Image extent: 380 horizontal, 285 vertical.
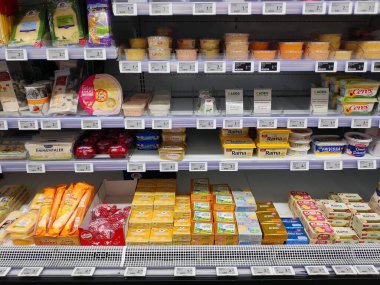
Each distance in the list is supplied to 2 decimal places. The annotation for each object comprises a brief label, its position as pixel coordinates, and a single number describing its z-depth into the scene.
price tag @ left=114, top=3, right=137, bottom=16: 1.86
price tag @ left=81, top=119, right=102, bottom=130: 2.12
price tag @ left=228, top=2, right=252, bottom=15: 1.86
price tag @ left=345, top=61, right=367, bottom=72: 2.01
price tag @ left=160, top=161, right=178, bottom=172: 2.24
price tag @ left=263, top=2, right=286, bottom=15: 1.87
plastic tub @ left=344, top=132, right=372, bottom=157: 2.28
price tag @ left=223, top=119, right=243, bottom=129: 2.15
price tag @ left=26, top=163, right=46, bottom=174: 2.24
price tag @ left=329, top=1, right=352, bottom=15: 1.88
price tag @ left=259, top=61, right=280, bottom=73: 2.00
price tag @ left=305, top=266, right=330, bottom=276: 1.74
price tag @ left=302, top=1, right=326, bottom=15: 1.87
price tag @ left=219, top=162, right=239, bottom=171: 2.24
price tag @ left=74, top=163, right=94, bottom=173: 2.24
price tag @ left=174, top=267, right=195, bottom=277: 1.75
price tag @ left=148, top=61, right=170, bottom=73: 2.01
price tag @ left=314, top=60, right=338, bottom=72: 2.01
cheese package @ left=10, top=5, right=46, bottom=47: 2.05
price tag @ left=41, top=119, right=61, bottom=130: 2.12
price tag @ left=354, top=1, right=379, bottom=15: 1.88
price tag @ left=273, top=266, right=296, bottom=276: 1.75
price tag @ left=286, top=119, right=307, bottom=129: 2.15
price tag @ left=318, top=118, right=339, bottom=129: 2.15
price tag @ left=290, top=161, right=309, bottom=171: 2.25
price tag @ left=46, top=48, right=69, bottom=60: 1.95
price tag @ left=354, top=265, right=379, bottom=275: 1.75
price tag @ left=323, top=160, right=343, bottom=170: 2.25
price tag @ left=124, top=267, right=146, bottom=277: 1.75
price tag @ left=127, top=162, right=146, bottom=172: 2.24
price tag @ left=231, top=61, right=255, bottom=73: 2.00
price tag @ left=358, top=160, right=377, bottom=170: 2.26
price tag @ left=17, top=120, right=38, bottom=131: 2.12
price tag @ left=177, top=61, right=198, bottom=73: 2.00
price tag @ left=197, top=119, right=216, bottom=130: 2.15
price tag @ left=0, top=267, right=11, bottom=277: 1.76
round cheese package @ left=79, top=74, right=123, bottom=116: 2.19
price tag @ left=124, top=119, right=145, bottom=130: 2.14
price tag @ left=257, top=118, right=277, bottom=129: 2.15
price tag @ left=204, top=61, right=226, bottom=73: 2.00
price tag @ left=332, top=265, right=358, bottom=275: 1.74
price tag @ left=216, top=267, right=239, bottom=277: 1.75
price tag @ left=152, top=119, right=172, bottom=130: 2.14
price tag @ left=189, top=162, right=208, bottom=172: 2.23
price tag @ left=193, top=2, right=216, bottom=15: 1.86
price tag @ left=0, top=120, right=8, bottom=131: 2.13
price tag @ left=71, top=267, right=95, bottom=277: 1.74
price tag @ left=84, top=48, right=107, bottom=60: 1.95
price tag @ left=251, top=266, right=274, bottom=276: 1.75
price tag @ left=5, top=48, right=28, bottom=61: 1.95
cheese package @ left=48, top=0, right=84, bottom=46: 2.09
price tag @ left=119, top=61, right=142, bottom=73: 2.01
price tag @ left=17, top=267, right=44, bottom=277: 1.75
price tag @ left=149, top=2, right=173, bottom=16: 1.86
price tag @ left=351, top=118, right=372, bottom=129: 2.16
